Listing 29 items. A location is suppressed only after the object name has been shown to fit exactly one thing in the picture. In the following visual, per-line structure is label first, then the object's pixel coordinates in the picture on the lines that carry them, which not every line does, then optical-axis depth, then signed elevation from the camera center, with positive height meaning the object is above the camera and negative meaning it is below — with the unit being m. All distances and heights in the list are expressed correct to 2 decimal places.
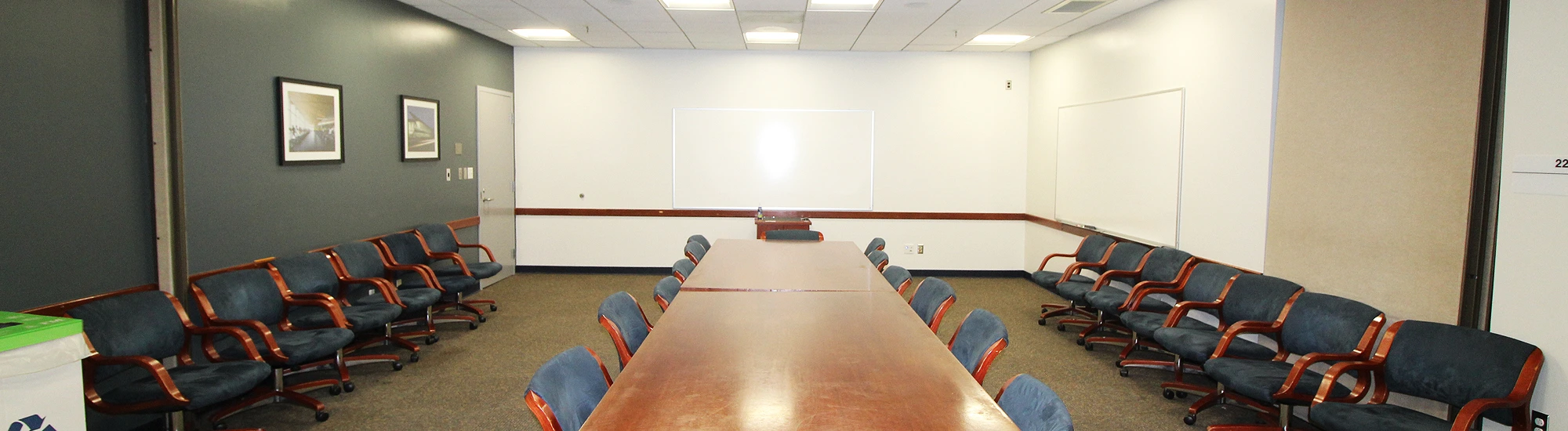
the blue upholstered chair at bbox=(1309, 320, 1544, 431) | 2.74 -0.72
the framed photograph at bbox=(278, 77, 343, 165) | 4.69 +0.31
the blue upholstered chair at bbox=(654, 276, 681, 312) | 3.72 -0.57
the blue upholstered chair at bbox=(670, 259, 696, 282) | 4.45 -0.54
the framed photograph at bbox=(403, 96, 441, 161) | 6.16 +0.37
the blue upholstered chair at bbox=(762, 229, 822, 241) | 6.23 -0.45
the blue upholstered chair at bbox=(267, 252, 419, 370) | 4.42 -0.80
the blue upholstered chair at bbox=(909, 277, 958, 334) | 3.51 -0.57
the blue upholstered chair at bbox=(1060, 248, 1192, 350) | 5.12 -0.70
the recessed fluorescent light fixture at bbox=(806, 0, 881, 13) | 5.83 +1.32
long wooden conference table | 2.09 -0.62
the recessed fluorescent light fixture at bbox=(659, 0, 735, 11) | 5.92 +1.33
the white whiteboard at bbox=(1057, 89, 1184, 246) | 5.53 +0.15
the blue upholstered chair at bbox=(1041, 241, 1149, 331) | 5.52 -0.64
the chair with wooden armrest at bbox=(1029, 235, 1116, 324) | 6.03 -0.61
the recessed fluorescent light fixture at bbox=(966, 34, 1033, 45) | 7.32 +1.36
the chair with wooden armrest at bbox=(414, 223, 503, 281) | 6.04 -0.63
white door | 7.59 -0.04
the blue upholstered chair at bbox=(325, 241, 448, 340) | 4.97 -0.70
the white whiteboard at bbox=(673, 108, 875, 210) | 8.30 +0.21
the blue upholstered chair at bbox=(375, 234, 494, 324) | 5.46 -0.70
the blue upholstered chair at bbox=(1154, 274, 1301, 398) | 3.95 -0.72
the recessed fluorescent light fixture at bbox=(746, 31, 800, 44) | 7.30 +1.36
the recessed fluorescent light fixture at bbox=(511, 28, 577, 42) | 7.24 +1.34
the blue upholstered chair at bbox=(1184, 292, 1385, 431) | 3.30 -0.76
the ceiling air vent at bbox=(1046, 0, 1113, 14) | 5.76 +1.33
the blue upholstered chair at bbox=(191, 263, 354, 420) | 3.73 -0.78
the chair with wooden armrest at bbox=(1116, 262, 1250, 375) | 4.55 -0.70
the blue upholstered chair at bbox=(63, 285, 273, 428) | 3.04 -0.81
